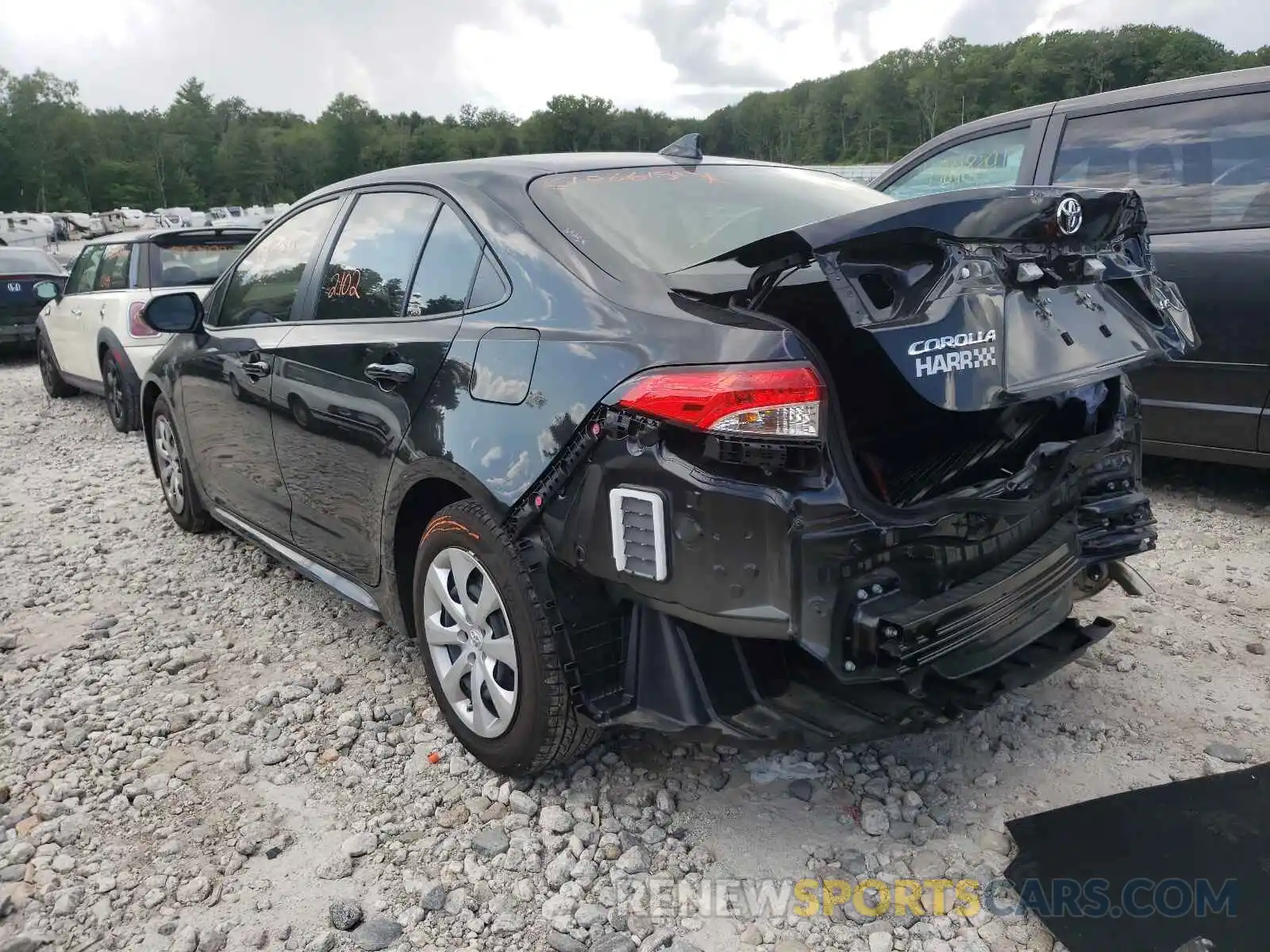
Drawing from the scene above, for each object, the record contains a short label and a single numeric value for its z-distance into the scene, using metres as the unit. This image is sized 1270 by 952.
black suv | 4.15
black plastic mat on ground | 2.04
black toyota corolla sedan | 2.03
